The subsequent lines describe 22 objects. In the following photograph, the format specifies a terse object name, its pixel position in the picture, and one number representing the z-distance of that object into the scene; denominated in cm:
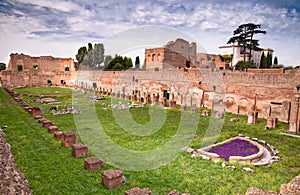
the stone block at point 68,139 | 852
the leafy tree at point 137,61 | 4905
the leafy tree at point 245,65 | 3284
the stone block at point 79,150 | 755
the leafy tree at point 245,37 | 3431
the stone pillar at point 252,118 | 1445
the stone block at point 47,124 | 1131
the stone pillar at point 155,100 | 2212
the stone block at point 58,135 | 936
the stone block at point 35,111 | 1380
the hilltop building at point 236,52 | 4797
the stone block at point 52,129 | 1032
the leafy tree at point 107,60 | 5293
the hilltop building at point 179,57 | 3591
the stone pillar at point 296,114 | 1227
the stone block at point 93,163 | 661
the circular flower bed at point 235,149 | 853
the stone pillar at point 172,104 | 2008
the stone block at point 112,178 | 562
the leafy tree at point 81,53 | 5841
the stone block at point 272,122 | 1334
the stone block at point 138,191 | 491
